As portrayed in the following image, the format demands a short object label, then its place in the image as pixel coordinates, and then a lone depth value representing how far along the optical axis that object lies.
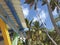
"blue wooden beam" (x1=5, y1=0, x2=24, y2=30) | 2.26
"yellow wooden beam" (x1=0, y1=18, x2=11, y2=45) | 2.22
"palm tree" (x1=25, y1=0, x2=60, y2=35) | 4.18
